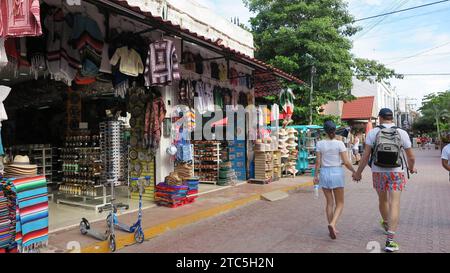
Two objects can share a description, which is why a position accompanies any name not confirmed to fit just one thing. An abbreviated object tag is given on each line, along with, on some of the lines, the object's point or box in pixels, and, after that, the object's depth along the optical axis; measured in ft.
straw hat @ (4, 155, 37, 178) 16.76
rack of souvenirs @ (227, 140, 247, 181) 41.96
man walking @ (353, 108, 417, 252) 16.44
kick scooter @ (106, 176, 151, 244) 18.15
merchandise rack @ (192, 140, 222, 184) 40.06
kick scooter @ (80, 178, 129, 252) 17.90
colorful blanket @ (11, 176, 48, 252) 15.84
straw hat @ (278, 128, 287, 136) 44.91
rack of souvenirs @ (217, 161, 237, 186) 38.86
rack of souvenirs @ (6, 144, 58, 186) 31.19
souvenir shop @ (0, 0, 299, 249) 19.53
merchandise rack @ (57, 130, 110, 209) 27.14
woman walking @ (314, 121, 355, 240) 18.53
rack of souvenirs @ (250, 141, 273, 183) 40.75
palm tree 164.10
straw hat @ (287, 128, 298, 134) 46.62
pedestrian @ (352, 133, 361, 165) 66.80
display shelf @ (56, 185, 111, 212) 26.56
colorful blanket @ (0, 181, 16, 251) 15.07
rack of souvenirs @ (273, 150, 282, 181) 43.13
